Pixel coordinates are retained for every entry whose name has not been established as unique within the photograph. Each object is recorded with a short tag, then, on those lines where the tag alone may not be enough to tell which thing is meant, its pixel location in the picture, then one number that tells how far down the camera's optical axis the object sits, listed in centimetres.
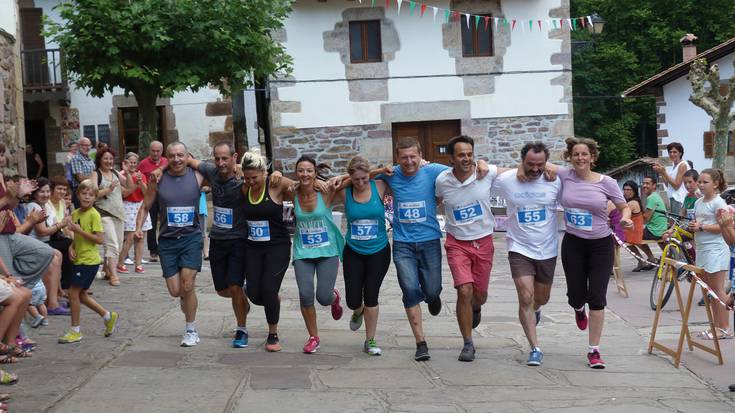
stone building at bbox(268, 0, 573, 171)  2170
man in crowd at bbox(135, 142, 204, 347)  803
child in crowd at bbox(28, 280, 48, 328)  847
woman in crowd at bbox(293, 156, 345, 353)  768
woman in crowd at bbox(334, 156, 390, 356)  758
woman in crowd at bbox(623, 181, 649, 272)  1297
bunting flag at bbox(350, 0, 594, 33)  2152
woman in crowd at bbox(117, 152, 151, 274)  1246
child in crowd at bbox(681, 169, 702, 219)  1150
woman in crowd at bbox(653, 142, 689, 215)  1399
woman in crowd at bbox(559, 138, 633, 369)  746
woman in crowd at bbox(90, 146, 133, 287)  1159
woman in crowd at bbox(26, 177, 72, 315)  895
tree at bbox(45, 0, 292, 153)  1349
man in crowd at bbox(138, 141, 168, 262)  1200
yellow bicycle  1040
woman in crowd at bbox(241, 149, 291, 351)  773
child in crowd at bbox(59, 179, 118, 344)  825
